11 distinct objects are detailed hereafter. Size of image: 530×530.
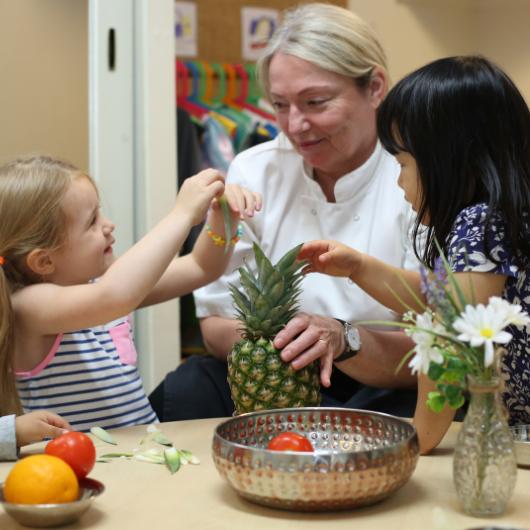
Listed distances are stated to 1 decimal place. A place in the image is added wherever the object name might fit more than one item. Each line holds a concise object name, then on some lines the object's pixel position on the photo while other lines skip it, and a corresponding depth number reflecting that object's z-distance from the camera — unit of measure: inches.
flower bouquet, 40.8
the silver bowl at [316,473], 42.7
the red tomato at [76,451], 46.8
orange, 43.1
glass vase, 41.5
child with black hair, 57.0
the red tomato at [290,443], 46.4
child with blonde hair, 68.8
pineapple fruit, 58.9
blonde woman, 87.0
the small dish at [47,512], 42.4
